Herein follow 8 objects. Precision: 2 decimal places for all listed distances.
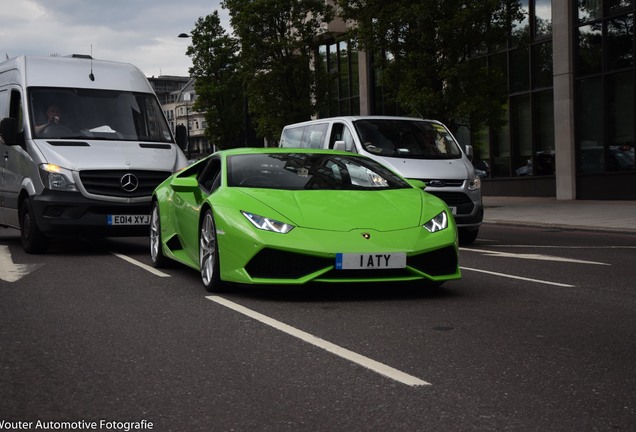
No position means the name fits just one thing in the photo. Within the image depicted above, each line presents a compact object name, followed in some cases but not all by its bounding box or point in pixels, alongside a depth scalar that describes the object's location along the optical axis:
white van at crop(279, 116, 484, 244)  13.78
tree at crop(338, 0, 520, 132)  23.97
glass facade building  25.91
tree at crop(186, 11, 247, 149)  54.03
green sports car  7.49
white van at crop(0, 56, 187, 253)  12.28
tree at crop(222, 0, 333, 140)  35.25
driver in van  12.97
